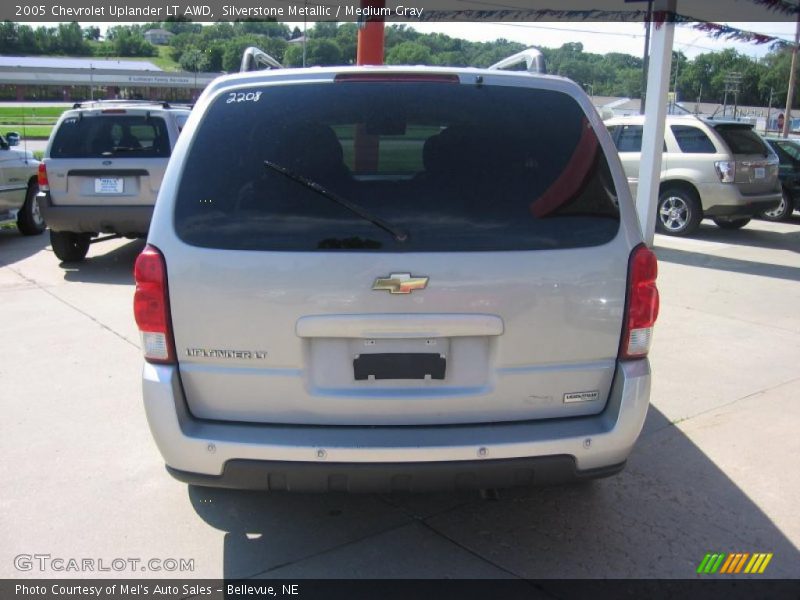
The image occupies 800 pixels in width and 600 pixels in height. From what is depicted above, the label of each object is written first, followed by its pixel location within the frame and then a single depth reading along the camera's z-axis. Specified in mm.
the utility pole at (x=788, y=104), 31912
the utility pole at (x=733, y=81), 41375
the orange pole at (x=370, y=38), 10430
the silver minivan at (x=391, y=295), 2742
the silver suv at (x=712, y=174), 11742
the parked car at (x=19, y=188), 10328
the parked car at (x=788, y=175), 13922
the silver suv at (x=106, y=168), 8547
